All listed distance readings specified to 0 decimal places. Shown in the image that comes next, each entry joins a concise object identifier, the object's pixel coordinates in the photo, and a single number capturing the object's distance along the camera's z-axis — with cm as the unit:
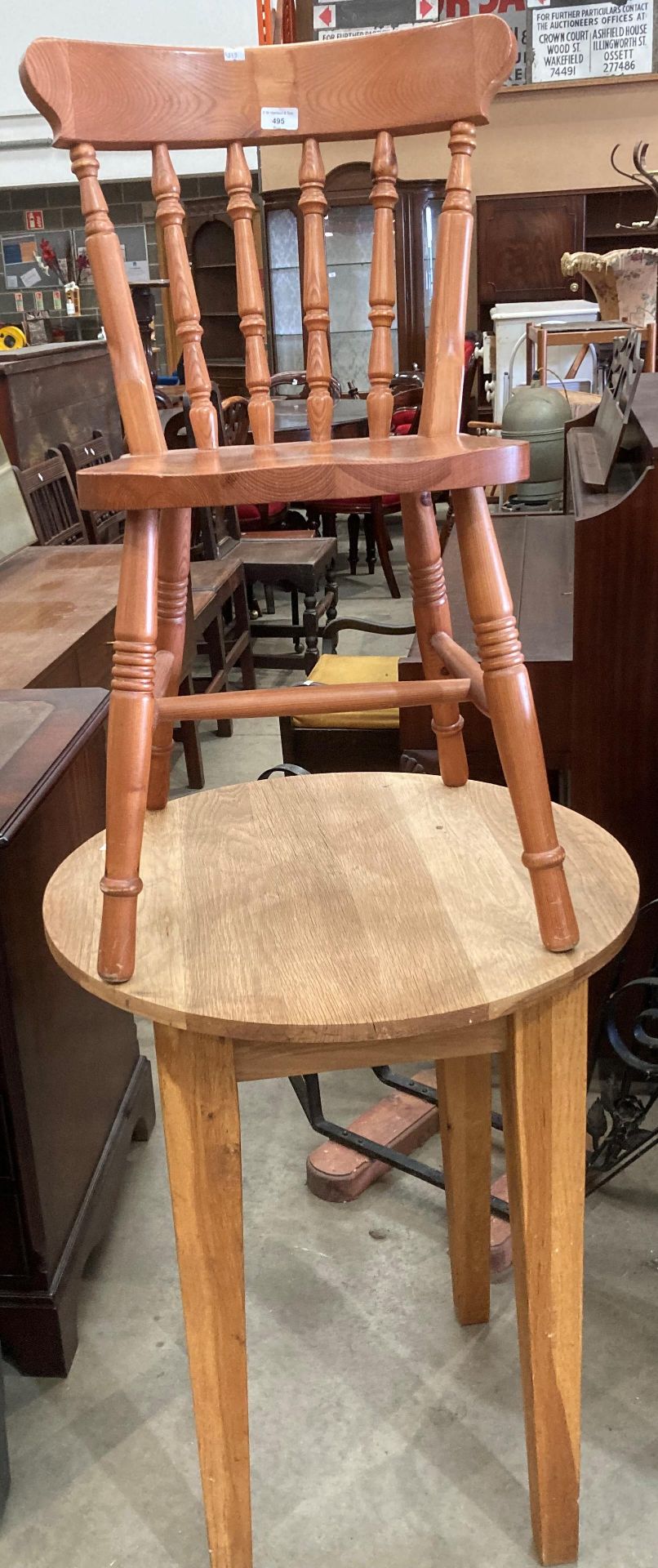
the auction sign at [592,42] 781
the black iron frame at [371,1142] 157
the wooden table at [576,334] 360
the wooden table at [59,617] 213
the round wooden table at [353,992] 86
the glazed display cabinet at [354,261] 767
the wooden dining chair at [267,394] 88
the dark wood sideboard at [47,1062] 128
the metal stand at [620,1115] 147
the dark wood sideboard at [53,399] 368
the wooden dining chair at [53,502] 328
